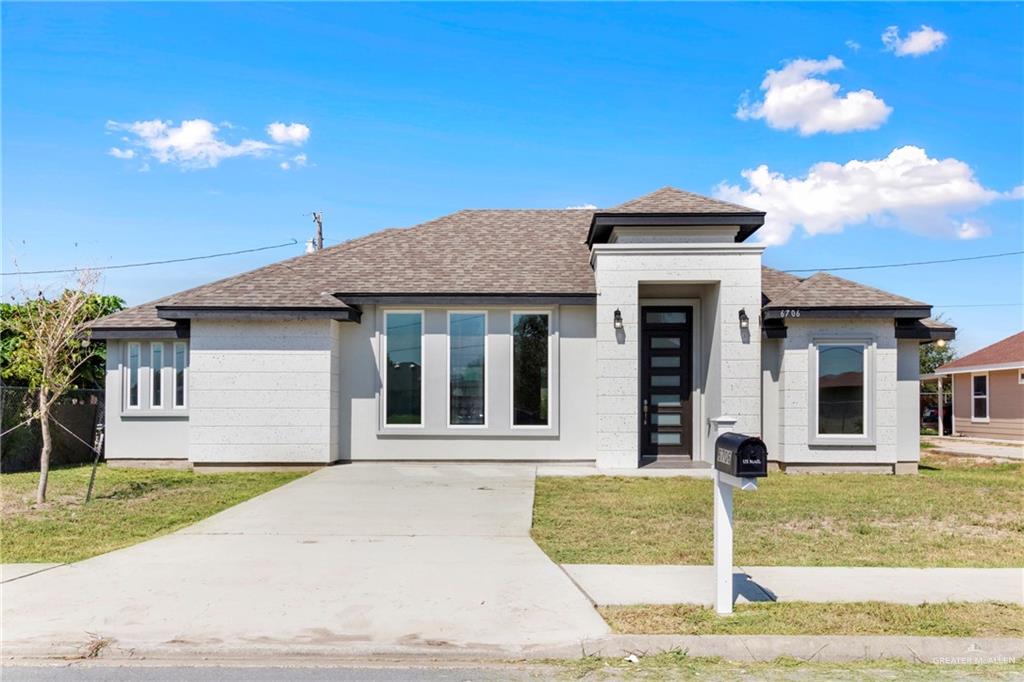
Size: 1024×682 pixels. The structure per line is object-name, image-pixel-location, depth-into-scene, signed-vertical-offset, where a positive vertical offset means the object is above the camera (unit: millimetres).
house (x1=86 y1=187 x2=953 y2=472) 15312 +412
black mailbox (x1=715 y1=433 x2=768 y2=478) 5984 -589
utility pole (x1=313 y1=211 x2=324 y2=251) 36594 +7126
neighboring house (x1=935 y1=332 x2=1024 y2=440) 27984 -427
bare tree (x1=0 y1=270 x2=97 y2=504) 11711 +596
